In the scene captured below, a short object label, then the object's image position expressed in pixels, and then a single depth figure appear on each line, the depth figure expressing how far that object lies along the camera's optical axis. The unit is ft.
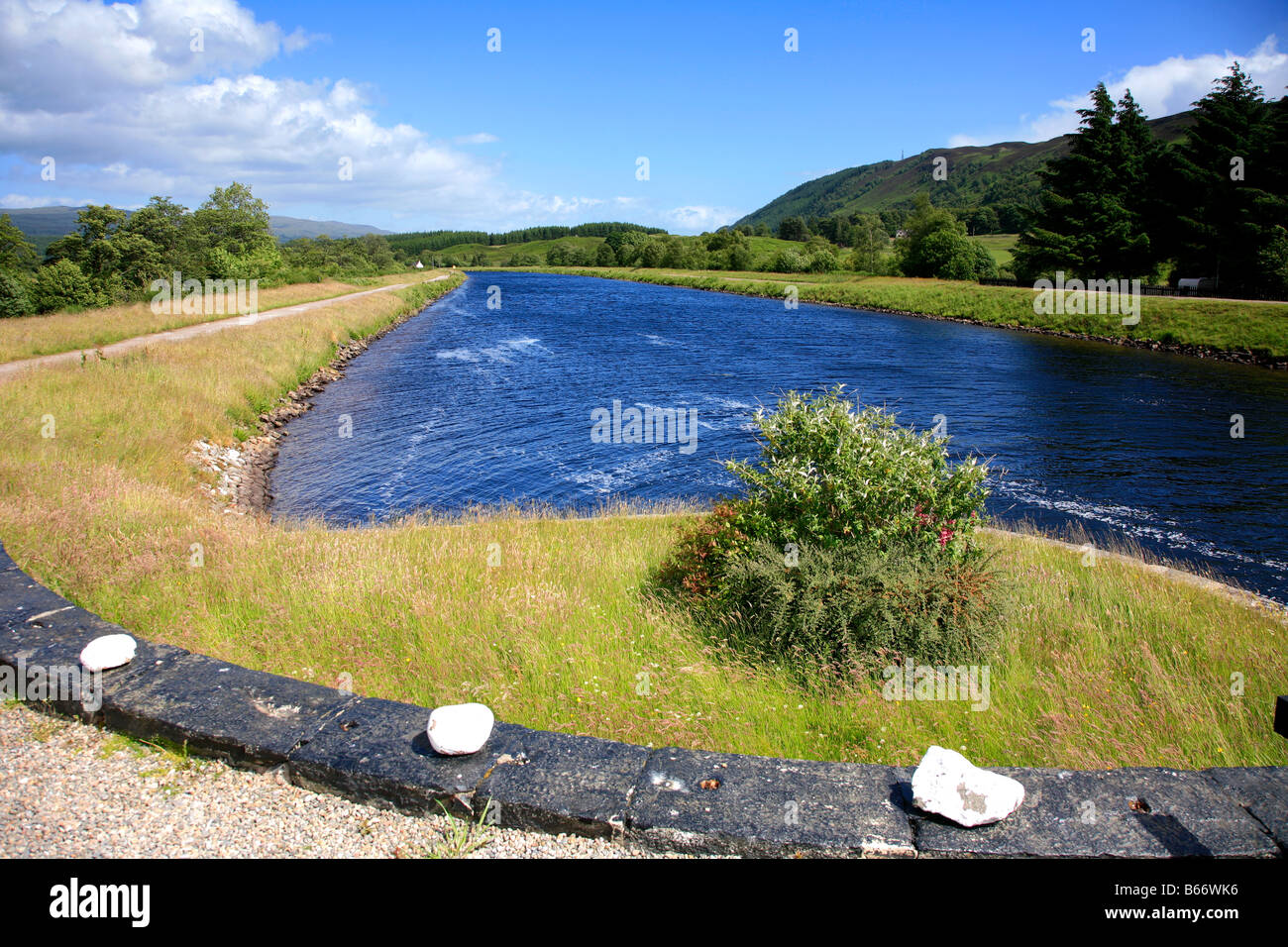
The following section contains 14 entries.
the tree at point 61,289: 132.46
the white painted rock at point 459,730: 13.65
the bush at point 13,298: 124.98
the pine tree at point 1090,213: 195.21
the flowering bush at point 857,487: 24.12
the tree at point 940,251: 270.67
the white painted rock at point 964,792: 11.86
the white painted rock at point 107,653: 16.63
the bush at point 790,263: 383.65
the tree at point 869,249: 342.03
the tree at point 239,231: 211.82
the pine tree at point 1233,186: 158.61
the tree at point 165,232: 187.11
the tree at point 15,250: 162.15
